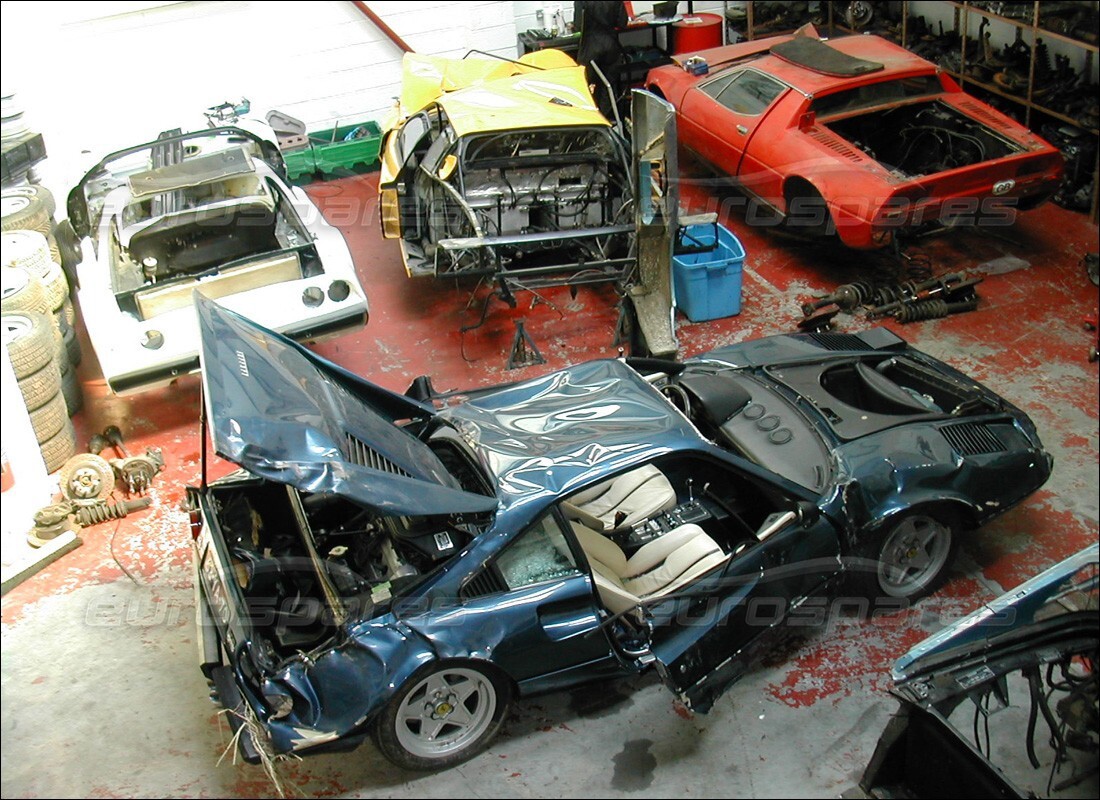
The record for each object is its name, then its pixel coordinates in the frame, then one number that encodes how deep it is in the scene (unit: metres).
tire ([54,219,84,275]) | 6.61
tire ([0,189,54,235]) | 5.97
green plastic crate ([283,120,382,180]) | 9.02
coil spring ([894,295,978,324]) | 6.64
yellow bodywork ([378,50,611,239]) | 6.85
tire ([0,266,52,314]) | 5.52
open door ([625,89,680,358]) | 6.21
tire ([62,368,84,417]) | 6.19
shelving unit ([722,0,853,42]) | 10.45
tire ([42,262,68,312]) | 6.17
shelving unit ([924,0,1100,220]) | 7.56
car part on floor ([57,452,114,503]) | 5.43
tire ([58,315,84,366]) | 6.31
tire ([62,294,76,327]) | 6.40
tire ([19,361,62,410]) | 5.27
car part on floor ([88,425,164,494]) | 5.61
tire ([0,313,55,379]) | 5.21
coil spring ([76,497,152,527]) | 5.41
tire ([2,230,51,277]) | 5.85
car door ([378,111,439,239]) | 7.11
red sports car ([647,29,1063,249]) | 6.70
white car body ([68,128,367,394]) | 5.89
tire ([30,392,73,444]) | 5.39
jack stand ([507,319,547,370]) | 6.52
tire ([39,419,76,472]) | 5.49
